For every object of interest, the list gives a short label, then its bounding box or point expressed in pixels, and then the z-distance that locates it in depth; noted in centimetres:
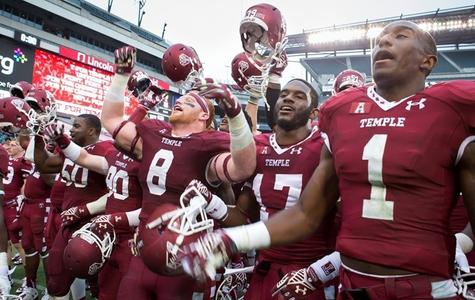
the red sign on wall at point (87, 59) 1905
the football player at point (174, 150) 253
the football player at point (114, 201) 361
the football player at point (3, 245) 313
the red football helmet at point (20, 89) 522
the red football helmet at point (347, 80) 427
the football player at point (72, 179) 415
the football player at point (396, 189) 165
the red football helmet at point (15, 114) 409
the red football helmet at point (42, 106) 426
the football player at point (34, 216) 561
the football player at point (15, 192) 652
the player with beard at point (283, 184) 269
